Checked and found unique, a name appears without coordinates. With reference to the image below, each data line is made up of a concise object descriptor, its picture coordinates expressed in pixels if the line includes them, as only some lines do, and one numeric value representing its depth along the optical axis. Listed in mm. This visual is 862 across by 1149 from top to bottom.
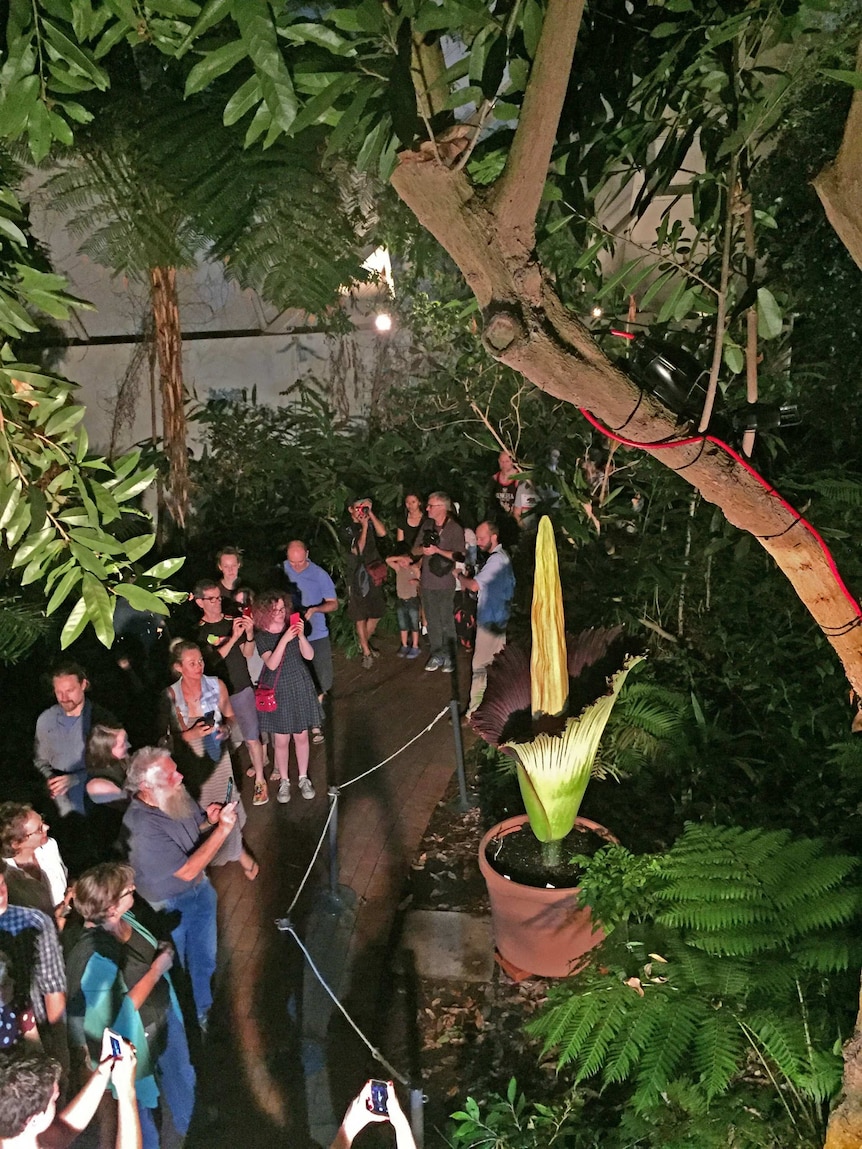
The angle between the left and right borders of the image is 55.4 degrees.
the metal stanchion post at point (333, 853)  3379
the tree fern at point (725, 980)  2174
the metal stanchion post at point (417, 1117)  1829
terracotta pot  3027
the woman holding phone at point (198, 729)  3654
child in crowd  6246
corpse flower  3098
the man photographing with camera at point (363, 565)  6176
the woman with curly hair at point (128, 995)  2299
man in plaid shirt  2305
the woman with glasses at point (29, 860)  2529
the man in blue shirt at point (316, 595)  4934
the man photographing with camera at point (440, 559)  5715
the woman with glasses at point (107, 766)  3281
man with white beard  2768
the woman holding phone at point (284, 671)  4289
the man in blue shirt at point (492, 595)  4984
